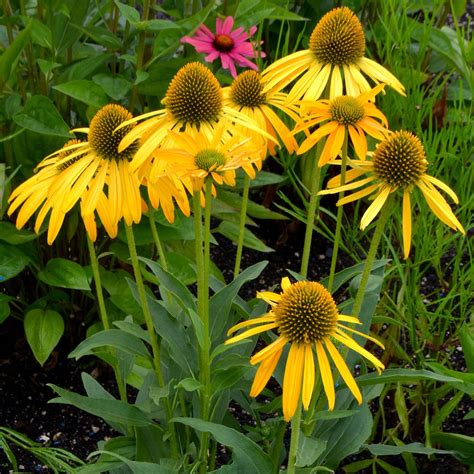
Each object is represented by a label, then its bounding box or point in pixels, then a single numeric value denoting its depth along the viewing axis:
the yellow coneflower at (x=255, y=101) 1.04
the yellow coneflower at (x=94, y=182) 0.96
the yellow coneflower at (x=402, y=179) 0.94
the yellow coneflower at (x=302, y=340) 0.92
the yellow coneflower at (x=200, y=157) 0.92
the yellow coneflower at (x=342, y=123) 1.00
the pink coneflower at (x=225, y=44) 1.36
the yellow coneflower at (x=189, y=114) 0.97
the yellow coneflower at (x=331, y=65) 1.04
